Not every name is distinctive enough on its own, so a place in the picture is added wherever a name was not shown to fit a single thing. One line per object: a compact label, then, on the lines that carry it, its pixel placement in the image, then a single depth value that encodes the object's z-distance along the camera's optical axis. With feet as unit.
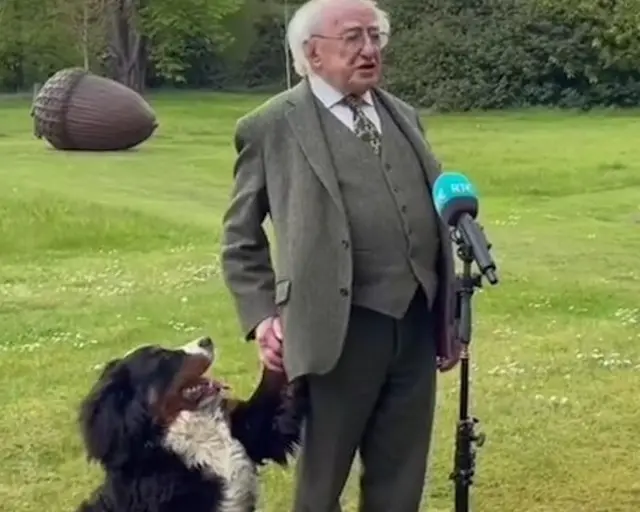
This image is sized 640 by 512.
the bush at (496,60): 130.21
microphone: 12.98
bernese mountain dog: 14.87
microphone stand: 13.64
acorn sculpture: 80.23
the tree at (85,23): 143.02
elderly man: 14.92
